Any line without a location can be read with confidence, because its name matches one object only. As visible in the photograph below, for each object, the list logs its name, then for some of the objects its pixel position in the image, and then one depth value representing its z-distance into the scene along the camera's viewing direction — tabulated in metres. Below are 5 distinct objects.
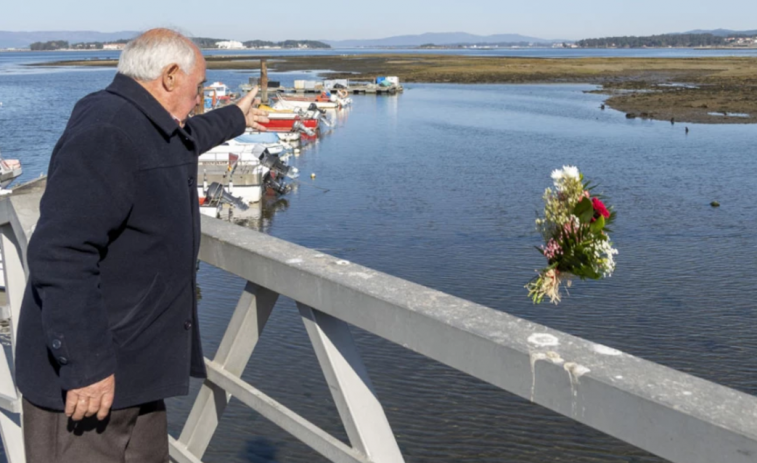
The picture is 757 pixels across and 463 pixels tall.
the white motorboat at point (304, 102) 45.94
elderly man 2.12
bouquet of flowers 3.26
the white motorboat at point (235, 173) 23.77
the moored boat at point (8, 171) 25.08
